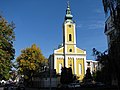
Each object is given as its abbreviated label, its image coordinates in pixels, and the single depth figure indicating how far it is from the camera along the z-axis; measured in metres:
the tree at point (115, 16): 7.72
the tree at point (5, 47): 12.18
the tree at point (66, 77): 27.27
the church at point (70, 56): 38.99
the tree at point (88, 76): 29.69
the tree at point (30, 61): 29.68
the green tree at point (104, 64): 11.03
